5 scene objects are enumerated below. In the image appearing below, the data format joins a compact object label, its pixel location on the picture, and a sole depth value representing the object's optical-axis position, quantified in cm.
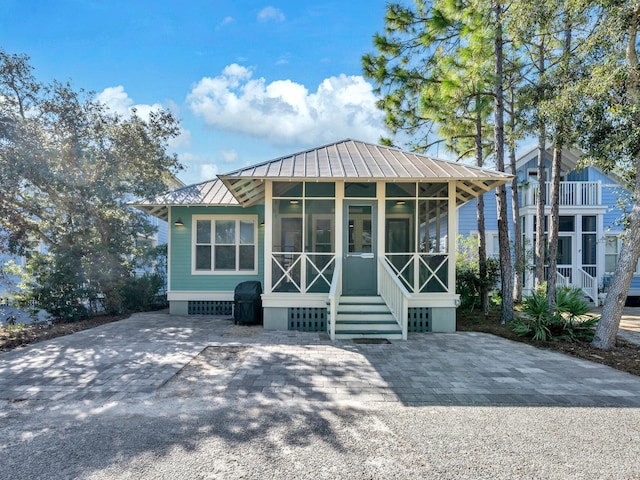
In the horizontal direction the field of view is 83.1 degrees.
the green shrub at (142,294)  1063
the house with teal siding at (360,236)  739
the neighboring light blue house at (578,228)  1399
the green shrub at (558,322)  708
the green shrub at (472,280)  1005
